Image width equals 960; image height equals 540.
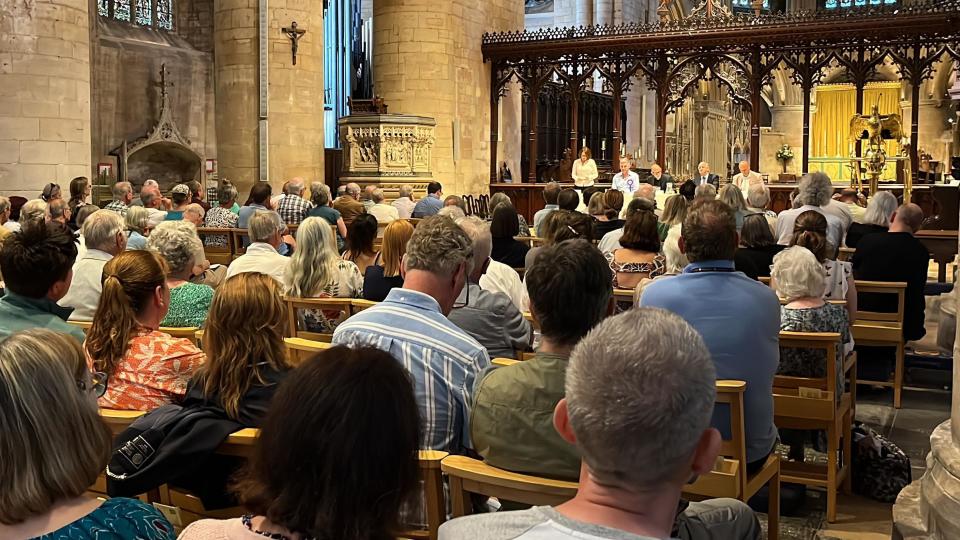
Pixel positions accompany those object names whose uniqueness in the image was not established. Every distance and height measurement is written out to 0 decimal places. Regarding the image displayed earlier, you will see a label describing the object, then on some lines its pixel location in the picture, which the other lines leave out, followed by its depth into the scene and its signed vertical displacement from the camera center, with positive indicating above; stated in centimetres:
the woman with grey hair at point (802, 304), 474 -50
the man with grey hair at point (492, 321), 398 -48
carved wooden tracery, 1534 +248
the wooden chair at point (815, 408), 418 -88
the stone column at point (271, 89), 1341 +151
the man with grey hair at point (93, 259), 498 -29
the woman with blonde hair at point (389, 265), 484 -32
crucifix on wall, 1341 +223
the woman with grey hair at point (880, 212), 768 -11
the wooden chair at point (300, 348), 320 -47
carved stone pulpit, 1466 +77
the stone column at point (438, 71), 1680 +217
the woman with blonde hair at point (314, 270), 530 -37
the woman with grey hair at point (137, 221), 694 -13
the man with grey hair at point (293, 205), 1004 -4
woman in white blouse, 1622 +44
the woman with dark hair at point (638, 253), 544 -30
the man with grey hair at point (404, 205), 1266 -6
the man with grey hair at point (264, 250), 575 -29
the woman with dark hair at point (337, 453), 157 -40
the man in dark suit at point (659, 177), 1529 +34
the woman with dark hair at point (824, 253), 546 -30
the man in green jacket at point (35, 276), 363 -27
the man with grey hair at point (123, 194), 991 +8
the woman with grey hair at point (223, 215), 899 -14
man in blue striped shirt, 294 -40
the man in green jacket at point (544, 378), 246 -45
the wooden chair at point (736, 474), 287 -82
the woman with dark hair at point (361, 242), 611 -25
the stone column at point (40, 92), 1011 +112
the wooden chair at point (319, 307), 469 -52
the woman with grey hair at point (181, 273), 427 -32
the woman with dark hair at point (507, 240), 646 -26
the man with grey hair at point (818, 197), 778 +1
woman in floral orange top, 319 -47
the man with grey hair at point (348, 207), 862 -6
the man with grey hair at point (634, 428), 146 -33
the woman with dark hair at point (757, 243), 597 -27
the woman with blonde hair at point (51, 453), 167 -43
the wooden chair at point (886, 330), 604 -80
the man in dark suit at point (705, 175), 1456 +35
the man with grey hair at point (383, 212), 1102 -13
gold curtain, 2867 +231
